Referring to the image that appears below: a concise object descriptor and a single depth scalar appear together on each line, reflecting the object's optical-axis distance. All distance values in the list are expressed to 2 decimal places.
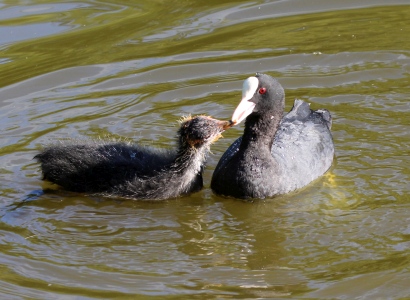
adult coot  12.10
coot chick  12.12
